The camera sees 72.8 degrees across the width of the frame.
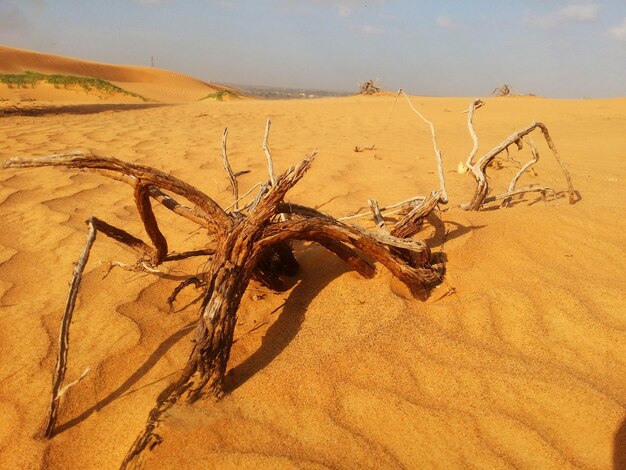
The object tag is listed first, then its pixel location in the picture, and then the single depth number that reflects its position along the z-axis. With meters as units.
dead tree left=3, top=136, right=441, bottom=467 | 1.17
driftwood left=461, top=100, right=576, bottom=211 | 2.48
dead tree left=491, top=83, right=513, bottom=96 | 19.05
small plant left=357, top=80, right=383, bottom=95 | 19.52
